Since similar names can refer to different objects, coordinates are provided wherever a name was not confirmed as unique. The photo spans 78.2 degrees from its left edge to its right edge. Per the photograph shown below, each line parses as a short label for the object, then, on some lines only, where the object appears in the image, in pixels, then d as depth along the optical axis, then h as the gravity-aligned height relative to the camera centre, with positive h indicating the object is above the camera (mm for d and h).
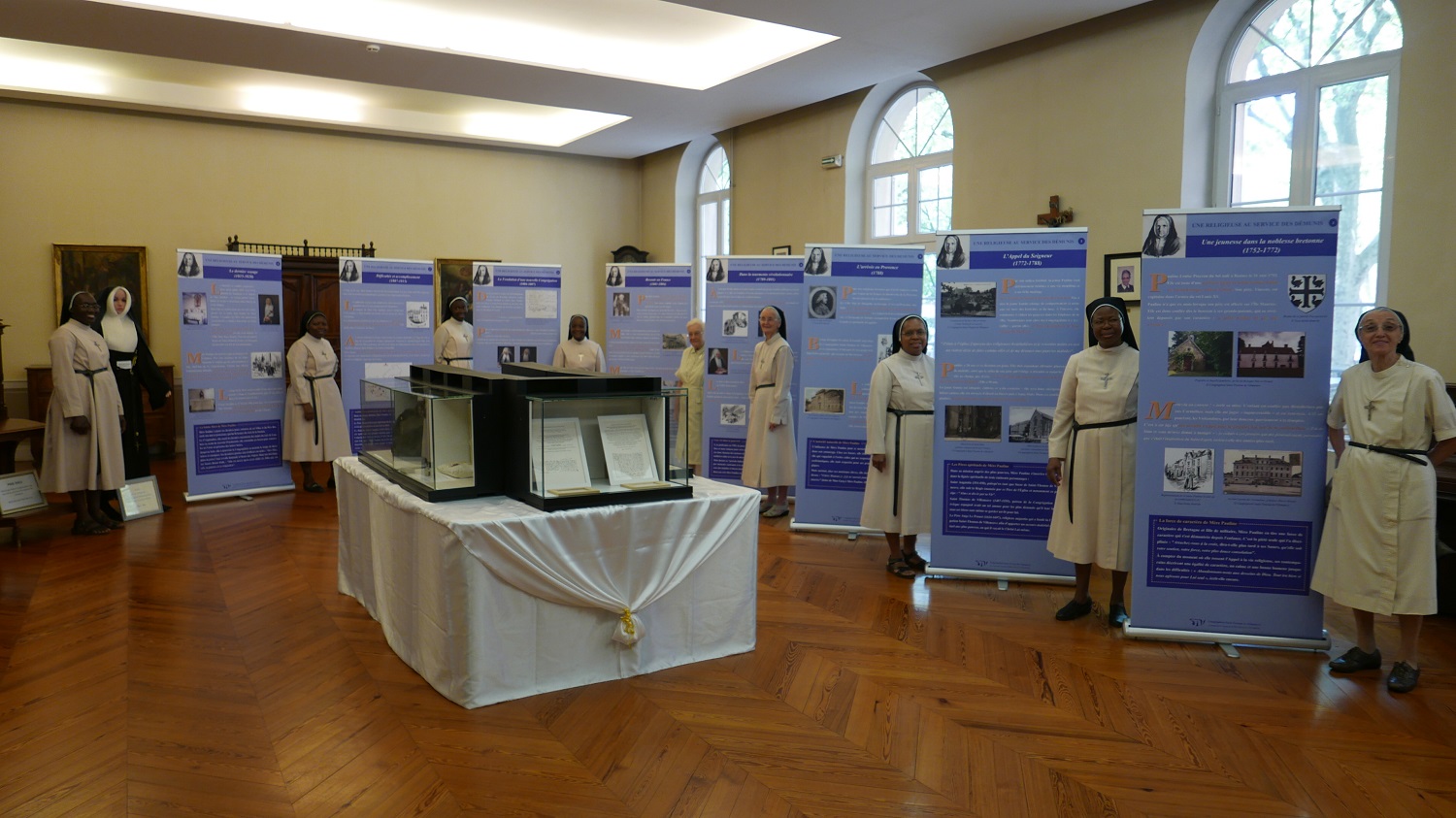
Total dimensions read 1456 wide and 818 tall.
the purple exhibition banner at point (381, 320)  8586 +213
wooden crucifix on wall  7152 +1054
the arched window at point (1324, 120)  5566 +1510
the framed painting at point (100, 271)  9742 +768
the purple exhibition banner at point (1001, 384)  5332 -232
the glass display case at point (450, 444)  3895 -445
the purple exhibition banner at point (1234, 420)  4316 -357
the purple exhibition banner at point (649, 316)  9070 +283
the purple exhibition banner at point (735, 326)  7918 +165
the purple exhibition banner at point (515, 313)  9383 +320
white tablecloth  3561 -1041
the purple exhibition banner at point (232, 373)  7820 -275
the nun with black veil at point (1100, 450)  4703 -552
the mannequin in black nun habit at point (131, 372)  7215 -259
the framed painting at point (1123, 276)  6766 +542
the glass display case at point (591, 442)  3734 -427
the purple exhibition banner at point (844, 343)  6781 +21
